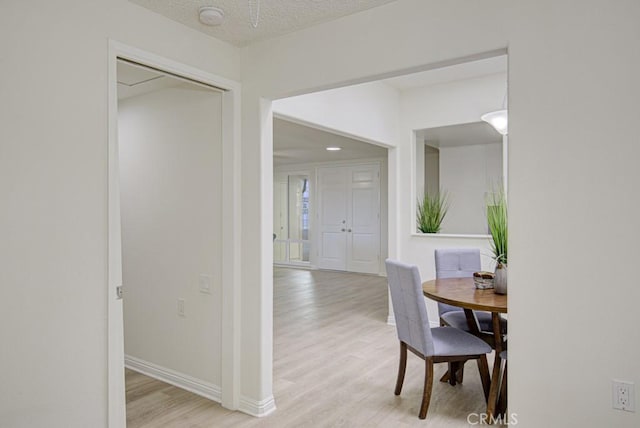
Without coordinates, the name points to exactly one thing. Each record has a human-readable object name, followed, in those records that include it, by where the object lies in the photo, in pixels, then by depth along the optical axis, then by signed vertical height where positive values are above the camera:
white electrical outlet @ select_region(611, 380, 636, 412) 1.67 -0.72
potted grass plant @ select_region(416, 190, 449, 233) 4.93 -0.05
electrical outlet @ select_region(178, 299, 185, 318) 3.25 -0.73
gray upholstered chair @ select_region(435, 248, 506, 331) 3.85 -0.47
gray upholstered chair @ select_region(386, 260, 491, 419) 2.72 -0.84
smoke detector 2.33 +1.10
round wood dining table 2.60 -0.57
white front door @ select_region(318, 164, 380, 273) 8.90 -0.13
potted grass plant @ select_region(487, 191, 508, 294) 2.95 -0.20
